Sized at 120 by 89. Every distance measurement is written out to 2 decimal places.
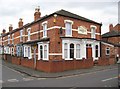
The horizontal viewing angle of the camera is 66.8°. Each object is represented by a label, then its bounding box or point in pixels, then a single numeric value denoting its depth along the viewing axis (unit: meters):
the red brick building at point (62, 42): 10.85
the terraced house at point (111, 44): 14.90
